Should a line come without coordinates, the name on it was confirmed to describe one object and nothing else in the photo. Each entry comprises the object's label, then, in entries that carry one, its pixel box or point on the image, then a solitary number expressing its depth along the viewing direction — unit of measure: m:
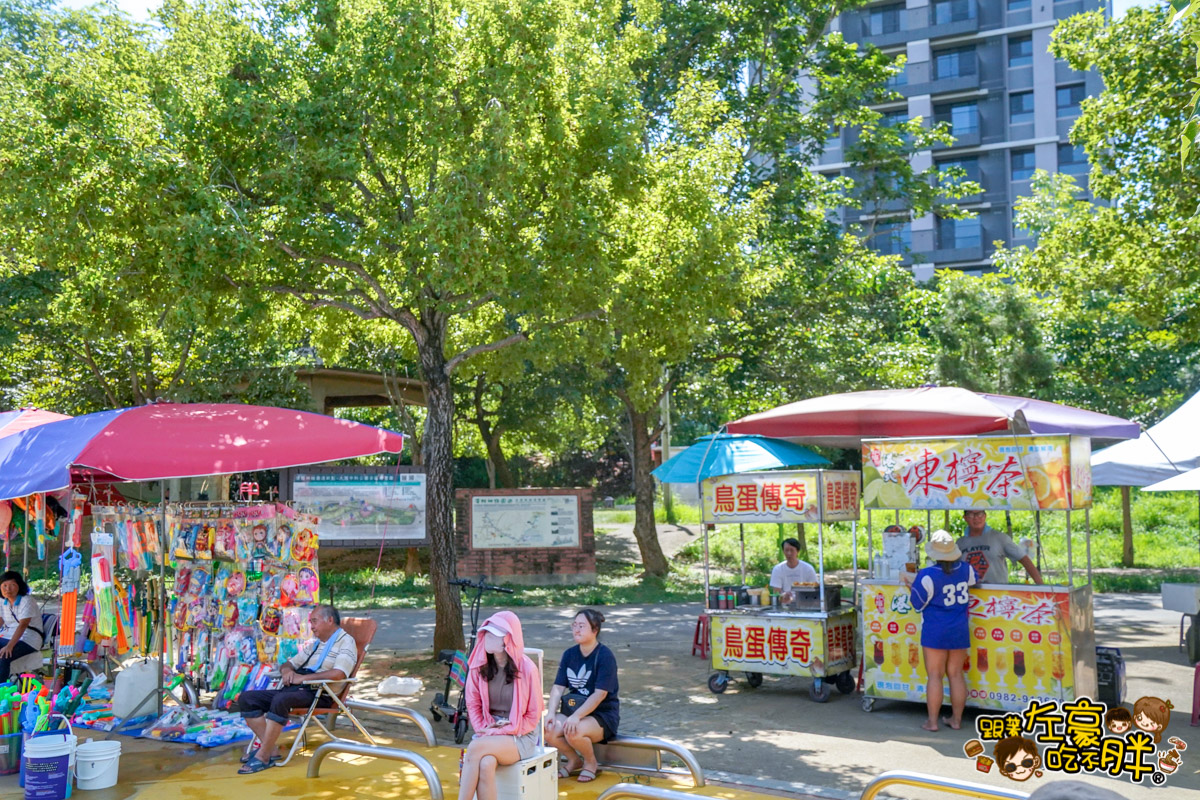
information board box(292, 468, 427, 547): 18.94
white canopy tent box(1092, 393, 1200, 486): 11.72
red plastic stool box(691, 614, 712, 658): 11.71
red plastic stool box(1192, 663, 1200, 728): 8.16
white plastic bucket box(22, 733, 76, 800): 6.46
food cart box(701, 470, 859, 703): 9.41
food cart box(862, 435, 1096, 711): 8.23
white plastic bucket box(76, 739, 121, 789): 6.80
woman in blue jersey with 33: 8.25
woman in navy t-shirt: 6.87
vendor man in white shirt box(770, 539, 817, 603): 10.63
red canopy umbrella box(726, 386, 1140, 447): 9.65
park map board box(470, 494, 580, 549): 19.38
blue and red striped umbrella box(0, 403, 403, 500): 7.52
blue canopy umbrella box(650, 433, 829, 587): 10.13
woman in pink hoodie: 5.88
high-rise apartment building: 44.59
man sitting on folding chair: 7.36
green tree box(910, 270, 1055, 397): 21.14
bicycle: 8.07
